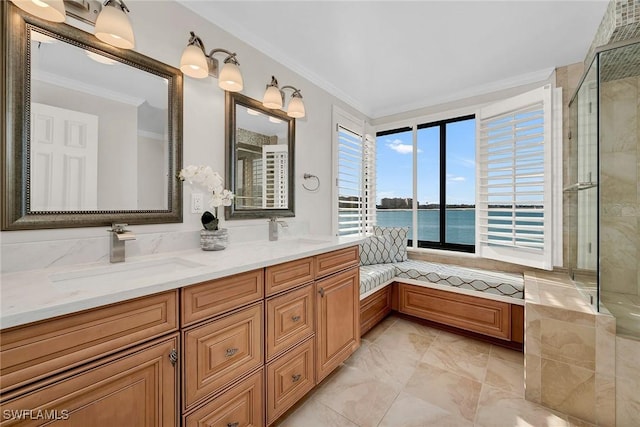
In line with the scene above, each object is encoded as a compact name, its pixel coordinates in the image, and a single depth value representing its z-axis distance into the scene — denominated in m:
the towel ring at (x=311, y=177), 2.39
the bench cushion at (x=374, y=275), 2.39
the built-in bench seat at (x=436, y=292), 2.30
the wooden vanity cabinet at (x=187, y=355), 0.68
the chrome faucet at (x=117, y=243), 1.19
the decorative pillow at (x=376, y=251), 3.02
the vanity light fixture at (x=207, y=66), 1.42
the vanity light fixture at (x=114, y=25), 1.12
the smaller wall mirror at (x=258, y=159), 1.78
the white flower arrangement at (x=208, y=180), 1.49
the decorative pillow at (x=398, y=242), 3.13
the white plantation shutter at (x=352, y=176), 2.84
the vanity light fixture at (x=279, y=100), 1.87
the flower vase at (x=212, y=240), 1.51
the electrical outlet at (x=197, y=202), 1.57
